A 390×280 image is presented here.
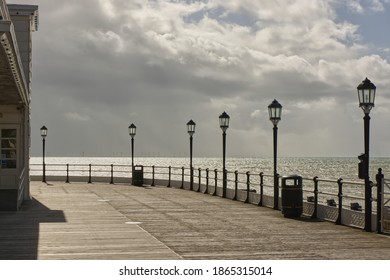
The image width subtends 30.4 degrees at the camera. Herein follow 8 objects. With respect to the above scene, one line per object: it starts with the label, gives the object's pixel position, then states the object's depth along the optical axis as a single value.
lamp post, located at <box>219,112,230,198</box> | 31.98
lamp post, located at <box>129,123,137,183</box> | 45.16
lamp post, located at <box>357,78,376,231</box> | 17.02
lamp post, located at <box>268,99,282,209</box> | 24.23
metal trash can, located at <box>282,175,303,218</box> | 19.89
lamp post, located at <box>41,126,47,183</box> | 49.36
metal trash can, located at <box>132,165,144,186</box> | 39.78
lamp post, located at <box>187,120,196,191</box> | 37.88
